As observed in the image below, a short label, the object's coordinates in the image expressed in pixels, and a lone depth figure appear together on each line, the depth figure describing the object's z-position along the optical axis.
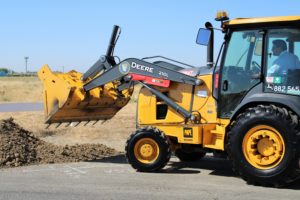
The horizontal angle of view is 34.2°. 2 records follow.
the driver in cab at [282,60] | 7.17
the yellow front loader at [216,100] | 7.07
